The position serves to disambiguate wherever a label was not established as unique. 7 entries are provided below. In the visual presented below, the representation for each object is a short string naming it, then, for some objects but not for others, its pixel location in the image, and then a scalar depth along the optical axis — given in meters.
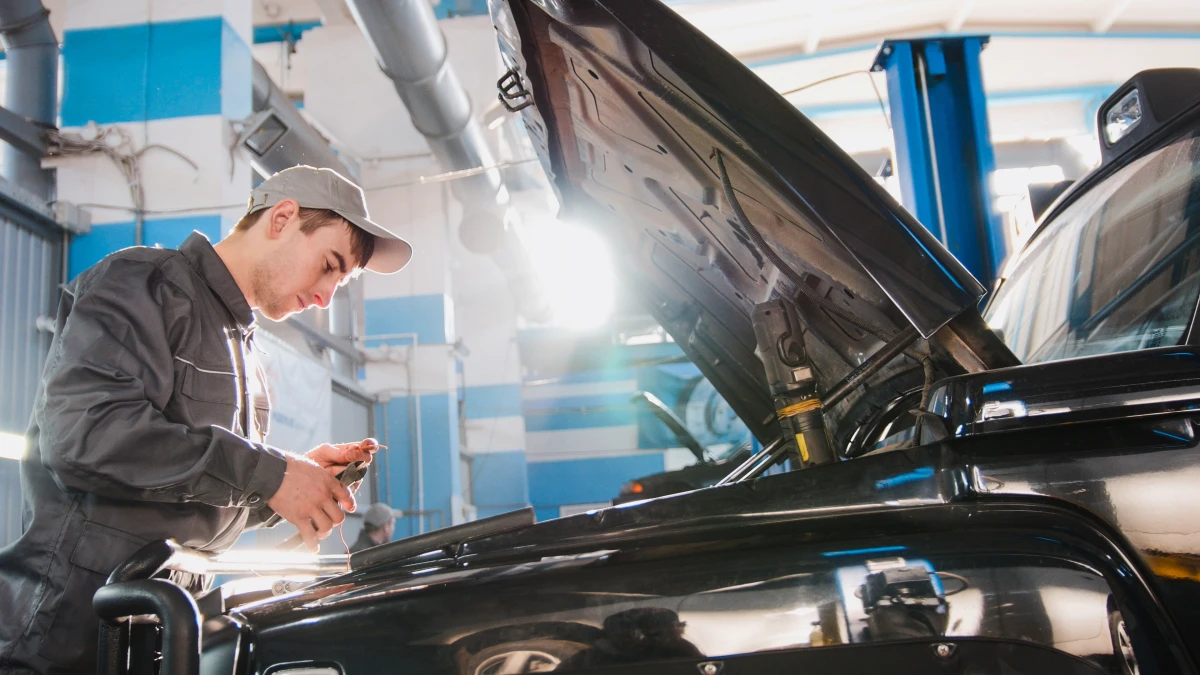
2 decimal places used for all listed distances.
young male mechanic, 1.37
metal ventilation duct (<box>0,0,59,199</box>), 5.10
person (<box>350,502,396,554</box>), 6.08
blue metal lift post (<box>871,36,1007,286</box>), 3.72
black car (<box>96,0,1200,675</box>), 0.96
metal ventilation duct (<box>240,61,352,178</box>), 4.97
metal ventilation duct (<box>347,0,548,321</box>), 5.32
